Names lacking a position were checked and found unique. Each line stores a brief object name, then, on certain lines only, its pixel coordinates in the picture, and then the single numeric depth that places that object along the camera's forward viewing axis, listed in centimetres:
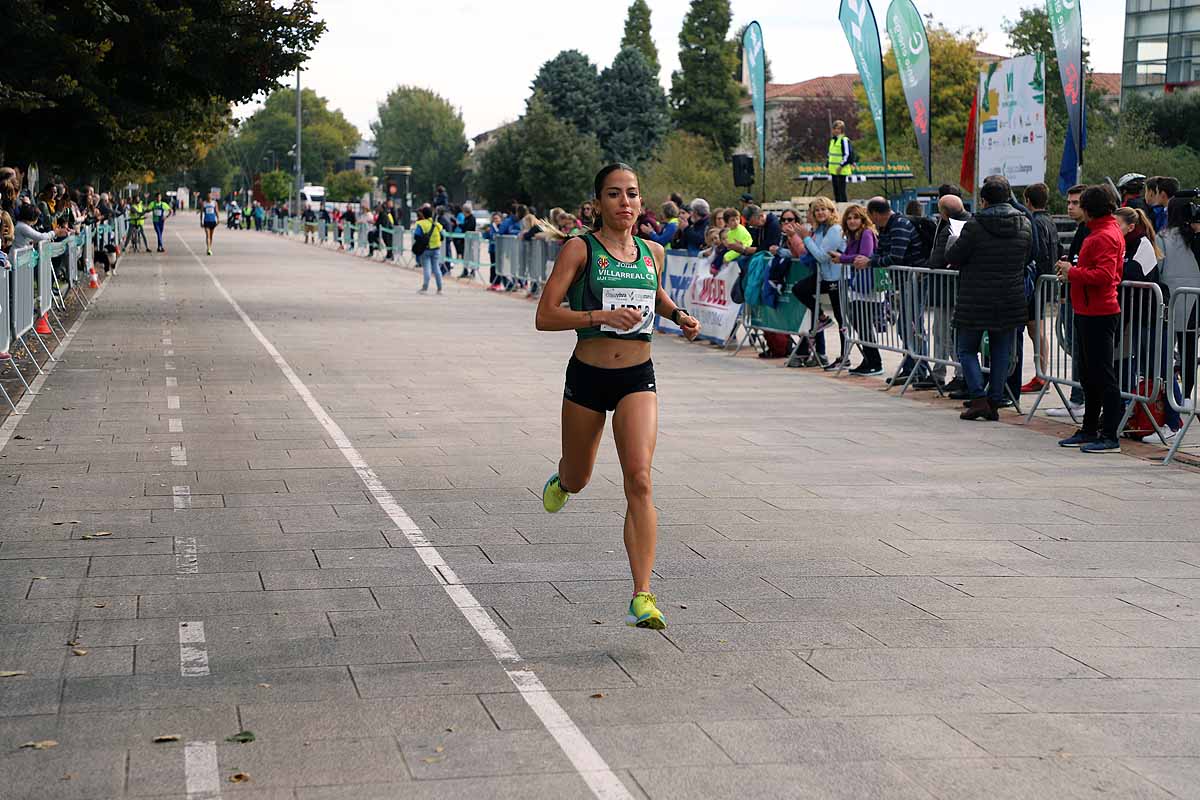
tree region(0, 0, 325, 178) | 2262
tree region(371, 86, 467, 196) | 15225
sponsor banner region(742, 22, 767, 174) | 3103
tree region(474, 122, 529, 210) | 8888
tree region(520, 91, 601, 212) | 8619
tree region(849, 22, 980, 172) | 8106
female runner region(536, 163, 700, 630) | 604
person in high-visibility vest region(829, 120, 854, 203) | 3294
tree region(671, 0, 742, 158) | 10881
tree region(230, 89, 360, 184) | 18600
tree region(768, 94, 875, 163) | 9869
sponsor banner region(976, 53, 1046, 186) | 2527
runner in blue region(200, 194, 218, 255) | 5197
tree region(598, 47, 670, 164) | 9338
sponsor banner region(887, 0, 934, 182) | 2677
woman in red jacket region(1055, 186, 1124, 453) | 1105
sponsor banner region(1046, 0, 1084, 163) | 2372
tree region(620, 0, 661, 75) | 12594
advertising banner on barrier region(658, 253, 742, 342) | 1994
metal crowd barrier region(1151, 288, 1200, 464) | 1068
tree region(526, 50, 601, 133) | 9169
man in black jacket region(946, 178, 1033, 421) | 1289
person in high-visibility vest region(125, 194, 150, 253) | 5575
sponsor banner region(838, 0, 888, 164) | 2780
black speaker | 3269
